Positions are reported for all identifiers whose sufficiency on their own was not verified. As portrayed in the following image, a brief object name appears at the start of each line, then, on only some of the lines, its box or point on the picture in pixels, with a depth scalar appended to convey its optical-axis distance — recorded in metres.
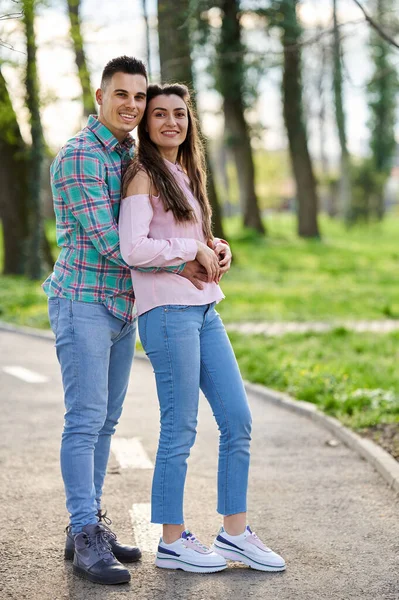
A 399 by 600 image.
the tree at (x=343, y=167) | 42.05
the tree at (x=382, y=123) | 42.88
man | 4.22
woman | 4.21
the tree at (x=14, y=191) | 21.06
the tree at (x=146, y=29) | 19.15
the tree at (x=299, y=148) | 29.55
